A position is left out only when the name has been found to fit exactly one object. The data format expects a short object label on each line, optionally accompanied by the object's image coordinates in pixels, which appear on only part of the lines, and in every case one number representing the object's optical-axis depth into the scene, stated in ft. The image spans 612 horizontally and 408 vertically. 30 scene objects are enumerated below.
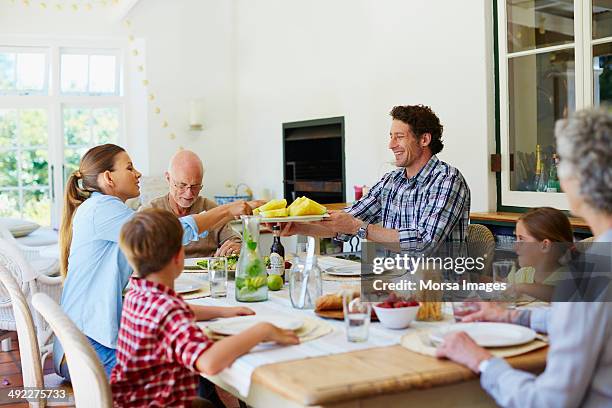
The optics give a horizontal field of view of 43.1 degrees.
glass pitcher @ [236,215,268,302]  8.11
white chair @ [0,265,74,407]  8.56
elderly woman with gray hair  5.03
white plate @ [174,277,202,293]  8.89
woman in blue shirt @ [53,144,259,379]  8.65
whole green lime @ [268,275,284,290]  8.83
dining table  5.07
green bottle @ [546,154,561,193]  13.71
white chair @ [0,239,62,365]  11.98
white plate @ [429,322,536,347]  5.93
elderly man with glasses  12.37
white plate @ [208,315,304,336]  6.61
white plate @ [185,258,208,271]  10.78
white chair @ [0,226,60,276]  15.53
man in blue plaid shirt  10.79
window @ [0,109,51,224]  24.21
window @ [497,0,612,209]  12.85
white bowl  6.52
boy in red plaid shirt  5.87
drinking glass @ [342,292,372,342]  6.14
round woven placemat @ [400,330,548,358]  5.78
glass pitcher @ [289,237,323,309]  7.71
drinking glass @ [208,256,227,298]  8.46
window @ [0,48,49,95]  23.94
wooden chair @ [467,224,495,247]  11.68
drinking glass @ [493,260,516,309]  7.40
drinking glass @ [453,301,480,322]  6.84
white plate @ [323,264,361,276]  9.72
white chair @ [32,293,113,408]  6.31
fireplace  20.22
